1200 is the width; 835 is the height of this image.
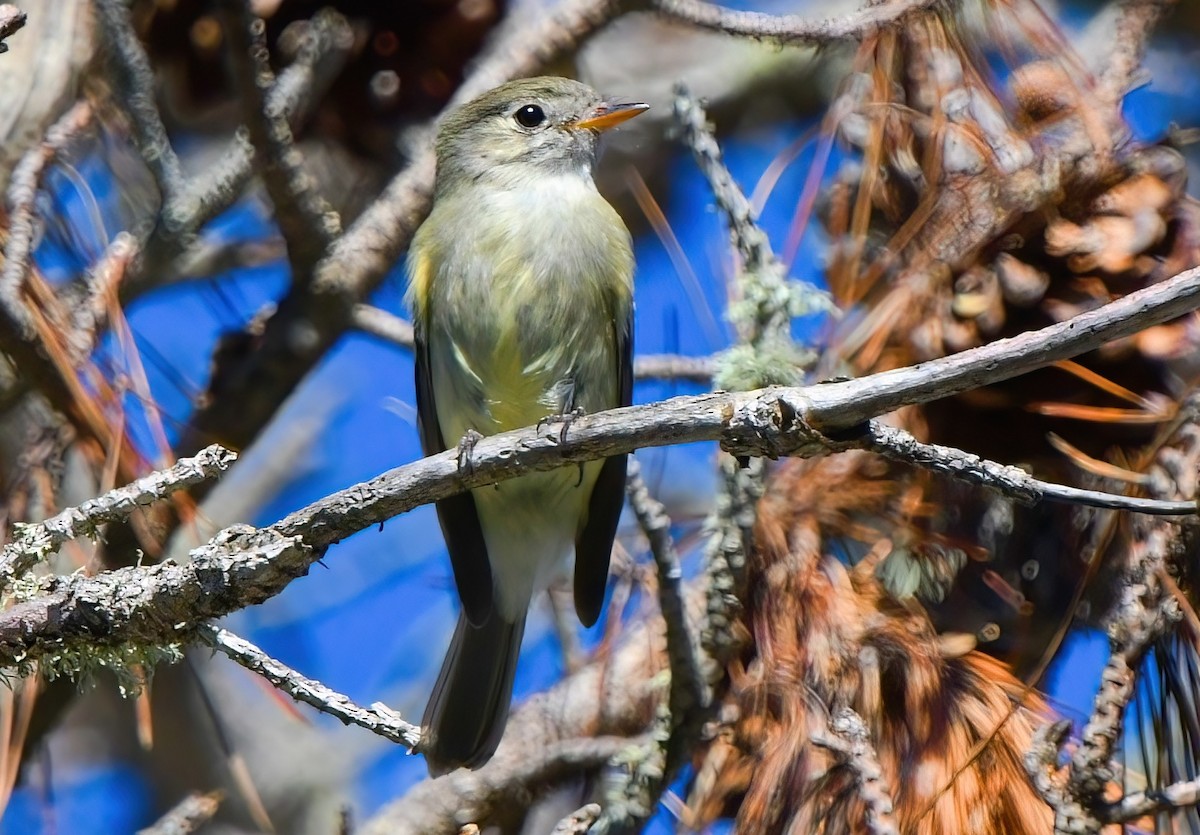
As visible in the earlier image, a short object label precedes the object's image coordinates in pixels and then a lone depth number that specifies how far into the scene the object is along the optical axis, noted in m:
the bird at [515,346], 7.57
